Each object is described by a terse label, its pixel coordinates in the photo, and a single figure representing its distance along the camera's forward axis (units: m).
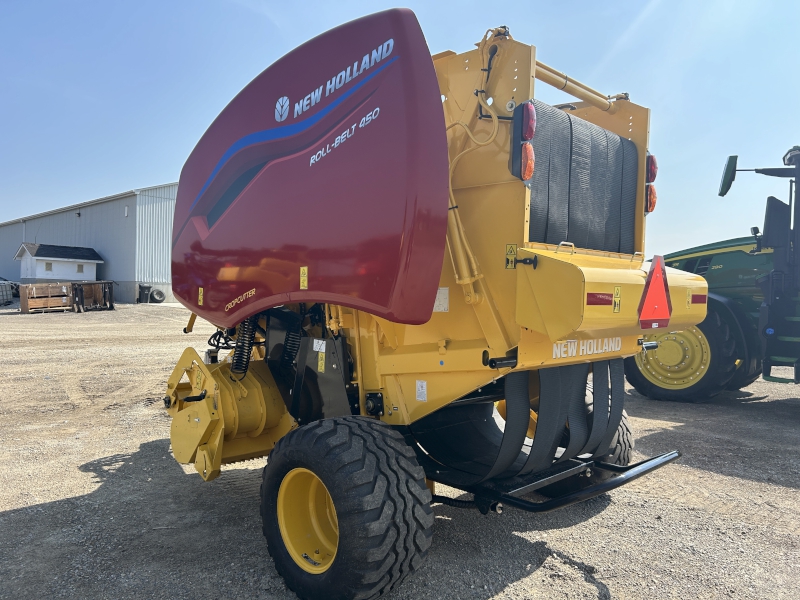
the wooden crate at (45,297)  21.97
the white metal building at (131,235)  30.17
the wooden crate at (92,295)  23.00
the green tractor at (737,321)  6.91
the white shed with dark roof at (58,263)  31.80
